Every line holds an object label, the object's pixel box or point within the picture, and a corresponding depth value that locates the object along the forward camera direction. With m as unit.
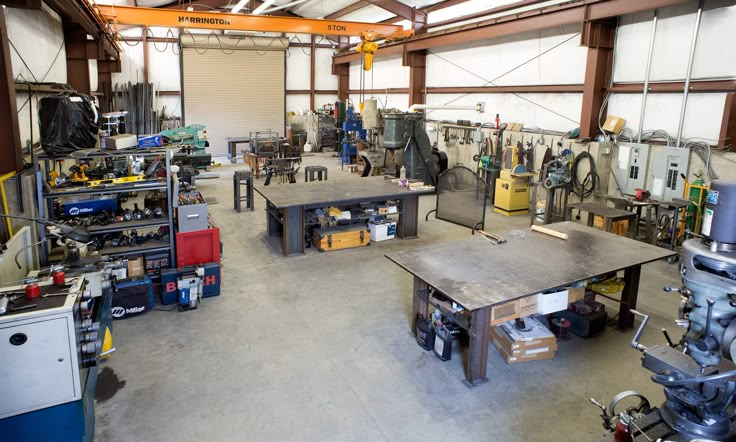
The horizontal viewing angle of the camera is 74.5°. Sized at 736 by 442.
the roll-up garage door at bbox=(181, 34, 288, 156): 14.07
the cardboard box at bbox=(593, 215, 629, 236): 6.04
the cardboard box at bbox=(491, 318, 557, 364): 3.54
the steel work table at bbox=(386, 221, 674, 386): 3.17
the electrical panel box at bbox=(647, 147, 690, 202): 6.07
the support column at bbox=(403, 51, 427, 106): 11.61
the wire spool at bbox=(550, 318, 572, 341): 3.88
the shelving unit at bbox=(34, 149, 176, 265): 4.07
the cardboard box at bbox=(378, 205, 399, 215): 6.47
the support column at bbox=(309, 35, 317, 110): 15.73
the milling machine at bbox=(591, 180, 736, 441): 1.51
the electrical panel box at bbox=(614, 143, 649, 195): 6.61
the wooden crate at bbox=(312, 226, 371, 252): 6.02
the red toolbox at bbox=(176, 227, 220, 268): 4.62
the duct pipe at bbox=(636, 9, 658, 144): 6.47
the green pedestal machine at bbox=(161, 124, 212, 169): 9.08
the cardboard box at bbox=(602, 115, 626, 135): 6.96
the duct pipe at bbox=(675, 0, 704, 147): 5.90
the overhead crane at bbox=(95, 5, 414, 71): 8.06
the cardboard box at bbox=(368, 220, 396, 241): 6.44
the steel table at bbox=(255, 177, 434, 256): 5.81
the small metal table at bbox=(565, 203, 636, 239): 5.79
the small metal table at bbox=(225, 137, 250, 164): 13.23
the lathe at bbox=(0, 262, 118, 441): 2.07
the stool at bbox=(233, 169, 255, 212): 7.89
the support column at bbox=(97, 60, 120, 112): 10.10
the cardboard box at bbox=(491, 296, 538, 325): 3.26
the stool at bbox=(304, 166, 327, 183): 8.55
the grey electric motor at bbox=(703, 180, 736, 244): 1.67
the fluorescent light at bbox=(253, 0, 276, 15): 9.23
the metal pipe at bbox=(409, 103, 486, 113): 9.52
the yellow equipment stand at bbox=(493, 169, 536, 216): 7.91
